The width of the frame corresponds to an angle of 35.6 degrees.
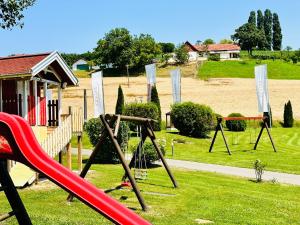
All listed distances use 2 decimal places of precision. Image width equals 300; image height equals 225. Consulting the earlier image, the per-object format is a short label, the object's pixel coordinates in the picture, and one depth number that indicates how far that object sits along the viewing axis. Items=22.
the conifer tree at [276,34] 171.38
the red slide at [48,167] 3.12
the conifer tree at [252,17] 180.19
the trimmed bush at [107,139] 20.89
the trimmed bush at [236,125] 42.22
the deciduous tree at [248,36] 141.25
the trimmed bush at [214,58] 114.50
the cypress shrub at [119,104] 38.00
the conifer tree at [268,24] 174.10
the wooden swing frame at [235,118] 27.48
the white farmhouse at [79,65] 124.82
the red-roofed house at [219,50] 132.18
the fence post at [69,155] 16.51
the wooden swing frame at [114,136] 11.14
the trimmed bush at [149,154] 20.27
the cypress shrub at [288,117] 47.02
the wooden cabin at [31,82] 16.06
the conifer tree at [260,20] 175.65
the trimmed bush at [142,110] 32.62
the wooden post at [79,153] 17.89
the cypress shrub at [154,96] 38.13
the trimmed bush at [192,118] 34.06
